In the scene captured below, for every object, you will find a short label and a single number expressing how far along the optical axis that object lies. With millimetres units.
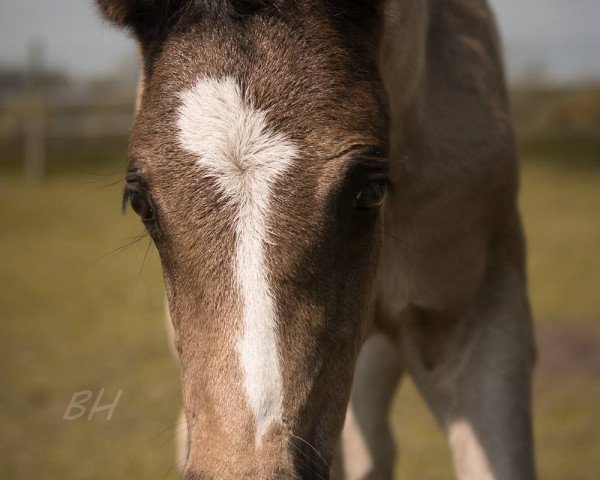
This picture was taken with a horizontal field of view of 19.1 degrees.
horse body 1001
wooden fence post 16260
